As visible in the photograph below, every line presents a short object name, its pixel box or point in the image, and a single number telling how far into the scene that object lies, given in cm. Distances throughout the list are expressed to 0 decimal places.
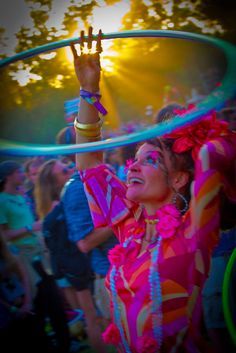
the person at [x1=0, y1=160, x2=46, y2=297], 296
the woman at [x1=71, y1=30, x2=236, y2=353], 181
